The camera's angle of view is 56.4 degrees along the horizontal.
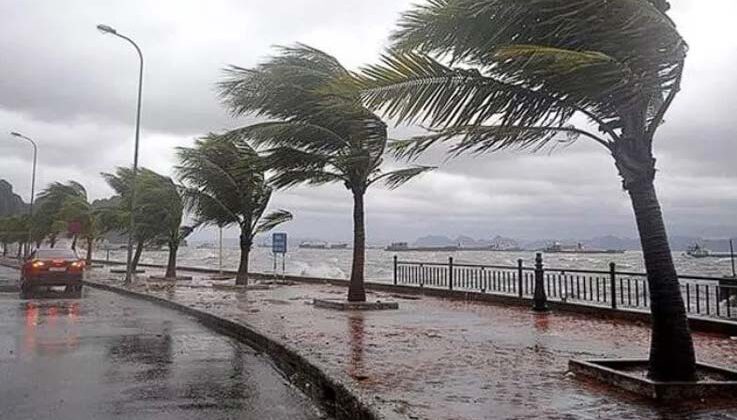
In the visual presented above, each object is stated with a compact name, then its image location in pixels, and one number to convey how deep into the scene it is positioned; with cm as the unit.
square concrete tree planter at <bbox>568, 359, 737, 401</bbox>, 645
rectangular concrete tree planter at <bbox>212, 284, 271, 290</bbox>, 2375
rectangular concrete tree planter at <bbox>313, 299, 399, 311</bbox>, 1603
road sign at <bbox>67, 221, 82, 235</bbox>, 4456
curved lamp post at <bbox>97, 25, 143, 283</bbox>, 2623
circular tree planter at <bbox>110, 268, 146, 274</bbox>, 3781
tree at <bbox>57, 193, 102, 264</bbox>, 4356
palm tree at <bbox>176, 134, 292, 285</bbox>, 2509
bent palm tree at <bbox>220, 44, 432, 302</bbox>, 1616
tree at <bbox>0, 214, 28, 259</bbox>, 6309
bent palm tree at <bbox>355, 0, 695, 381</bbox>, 671
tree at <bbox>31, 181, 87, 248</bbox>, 5094
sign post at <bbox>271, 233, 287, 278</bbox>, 2839
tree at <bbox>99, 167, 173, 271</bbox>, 3006
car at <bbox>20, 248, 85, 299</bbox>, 2308
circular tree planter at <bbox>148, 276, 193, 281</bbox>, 2972
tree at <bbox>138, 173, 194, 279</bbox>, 2992
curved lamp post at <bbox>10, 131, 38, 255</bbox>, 4608
